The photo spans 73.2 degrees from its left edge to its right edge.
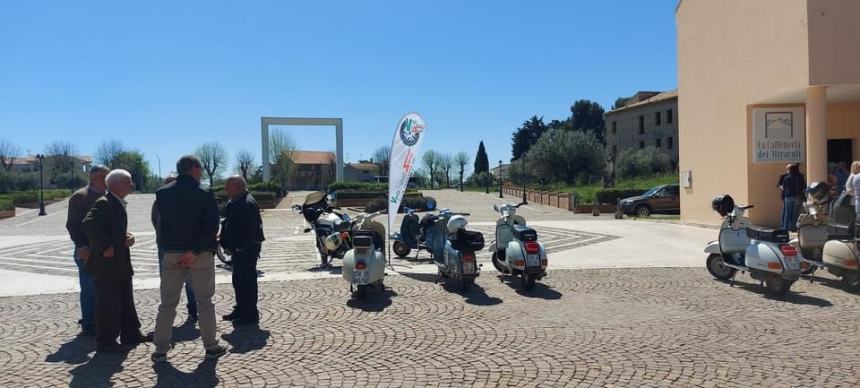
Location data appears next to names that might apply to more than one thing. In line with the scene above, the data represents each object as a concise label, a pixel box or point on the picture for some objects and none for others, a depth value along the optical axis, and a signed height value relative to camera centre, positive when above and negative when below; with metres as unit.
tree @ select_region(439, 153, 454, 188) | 88.81 +2.71
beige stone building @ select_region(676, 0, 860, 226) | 12.44 +1.95
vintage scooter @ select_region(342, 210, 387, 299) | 6.89 -0.96
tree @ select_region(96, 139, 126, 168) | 78.25 +4.76
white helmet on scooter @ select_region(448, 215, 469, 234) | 8.03 -0.57
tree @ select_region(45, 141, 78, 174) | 78.81 +4.64
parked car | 23.84 -1.06
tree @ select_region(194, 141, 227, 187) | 72.50 +3.62
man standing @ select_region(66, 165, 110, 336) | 5.50 -0.33
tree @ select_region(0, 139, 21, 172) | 72.19 +4.45
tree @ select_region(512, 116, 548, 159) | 80.50 +6.45
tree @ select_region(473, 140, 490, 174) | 93.81 +3.33
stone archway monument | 41.94 +4.62
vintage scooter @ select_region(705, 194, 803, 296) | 6.82 -1.00
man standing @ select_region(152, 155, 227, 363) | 4.66 -0.45
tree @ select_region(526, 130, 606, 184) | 45.72 +1.63
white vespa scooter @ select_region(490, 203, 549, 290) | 7.45 -1.01
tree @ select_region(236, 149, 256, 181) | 66.50 +2.73
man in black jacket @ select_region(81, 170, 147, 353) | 4.94 -0.56
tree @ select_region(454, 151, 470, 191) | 86.88 +3.32
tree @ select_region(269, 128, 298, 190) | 55.50 +2.77
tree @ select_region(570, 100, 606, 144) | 79.88 +8.61
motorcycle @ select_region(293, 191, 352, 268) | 8.85 -0.63
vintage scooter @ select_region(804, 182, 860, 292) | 7.50 -0.84
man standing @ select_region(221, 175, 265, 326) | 6.04 -0.60
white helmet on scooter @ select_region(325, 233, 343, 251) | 8.73 -0.84
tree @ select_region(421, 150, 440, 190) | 88.58 +3.38
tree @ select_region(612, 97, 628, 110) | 81.28 +10.67
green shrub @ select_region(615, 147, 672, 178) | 47.91 +1.20
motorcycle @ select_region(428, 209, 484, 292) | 7.42 -0.90
